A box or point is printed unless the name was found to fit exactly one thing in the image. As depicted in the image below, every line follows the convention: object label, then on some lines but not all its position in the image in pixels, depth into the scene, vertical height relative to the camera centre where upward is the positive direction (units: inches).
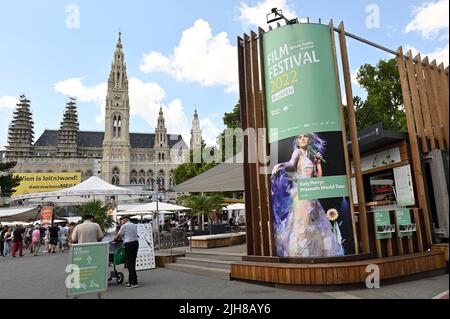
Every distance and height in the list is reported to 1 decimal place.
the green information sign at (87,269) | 220.8 -32.2
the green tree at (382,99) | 987.9 +346.1
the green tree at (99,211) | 814.5 +27.6
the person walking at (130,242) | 287.8 -19.0
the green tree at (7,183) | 1645.1 +220.1
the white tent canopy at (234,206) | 961.5 +28.6
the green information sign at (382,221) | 254.4 -8.6
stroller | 302.5 -34.2
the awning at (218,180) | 423.2 +53.5
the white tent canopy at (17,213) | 1028.5 +39.3
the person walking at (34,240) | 693.9 -33.1
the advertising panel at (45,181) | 2513.5 +329.0
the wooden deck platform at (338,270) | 223.1 -41.6
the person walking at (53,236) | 725.9 -26.8
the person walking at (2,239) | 731.4 -28.5
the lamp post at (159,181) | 3763.8 +445.9
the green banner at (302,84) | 258.8 +104.9
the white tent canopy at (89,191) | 524.4 +51.2
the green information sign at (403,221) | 265.5 -9.9
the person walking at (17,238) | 664.4 -25.4
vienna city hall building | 3602.4 +848.3
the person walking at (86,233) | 271.4 -9.0
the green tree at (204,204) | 900.0 +37.4
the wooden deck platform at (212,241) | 441.0 -32.6
